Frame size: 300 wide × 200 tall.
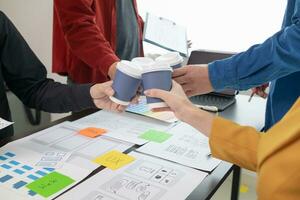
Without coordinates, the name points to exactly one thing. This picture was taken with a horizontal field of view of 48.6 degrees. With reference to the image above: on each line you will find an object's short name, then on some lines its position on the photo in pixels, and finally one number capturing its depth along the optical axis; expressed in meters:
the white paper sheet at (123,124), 1.11
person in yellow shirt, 0.50
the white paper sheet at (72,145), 0.94
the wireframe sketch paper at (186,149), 0.94
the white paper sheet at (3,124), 0.94
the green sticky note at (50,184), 0.77
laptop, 1.47
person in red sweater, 1.26
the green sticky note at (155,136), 1.10
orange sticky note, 1.11
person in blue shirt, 0.86
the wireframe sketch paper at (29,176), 0.77
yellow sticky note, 0.91
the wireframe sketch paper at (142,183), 0.77
